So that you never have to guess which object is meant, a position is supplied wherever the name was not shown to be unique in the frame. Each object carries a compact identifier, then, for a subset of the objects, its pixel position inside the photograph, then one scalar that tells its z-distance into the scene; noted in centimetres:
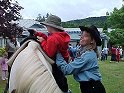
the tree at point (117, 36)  1510
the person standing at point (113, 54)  1331
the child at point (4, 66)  539
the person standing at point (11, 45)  485
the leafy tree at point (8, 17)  551
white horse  132
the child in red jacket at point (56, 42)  147
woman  155
